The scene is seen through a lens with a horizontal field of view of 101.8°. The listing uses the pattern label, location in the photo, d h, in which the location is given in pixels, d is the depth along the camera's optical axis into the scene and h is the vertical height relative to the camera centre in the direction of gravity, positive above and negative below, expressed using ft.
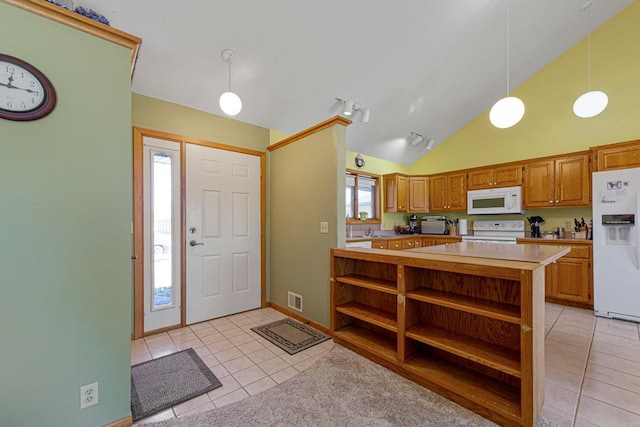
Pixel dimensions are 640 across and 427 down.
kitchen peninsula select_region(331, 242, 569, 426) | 4.96 -2.79
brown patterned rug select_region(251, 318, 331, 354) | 8.43 -4.25
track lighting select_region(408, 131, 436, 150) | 16.92 +4.98
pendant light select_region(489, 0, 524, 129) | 8.23 +3.27
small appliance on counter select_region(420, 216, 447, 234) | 17.70 -0.77
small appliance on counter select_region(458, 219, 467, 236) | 16.97 -0.87
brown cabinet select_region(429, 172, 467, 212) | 16.79 +1.47
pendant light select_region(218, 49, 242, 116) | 8.18 +3.56
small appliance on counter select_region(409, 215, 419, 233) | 18.93 -0.75
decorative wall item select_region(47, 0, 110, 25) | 5.17 +4.09
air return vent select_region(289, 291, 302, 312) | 10.53 -3.60
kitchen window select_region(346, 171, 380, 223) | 16.75 +1.11
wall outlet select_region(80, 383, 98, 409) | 4.82 -3.38
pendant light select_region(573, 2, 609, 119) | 10.21 +4.37
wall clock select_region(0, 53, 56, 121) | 4.23 +2.10
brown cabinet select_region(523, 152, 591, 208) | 12.37 +1.62
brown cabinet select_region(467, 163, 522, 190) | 14.56 +2.19
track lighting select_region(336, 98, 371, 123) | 12.15 +5.05
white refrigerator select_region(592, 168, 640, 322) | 10.07 -1.23
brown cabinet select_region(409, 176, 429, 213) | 18.34 +1.41
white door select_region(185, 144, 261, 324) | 10.21 -0.76
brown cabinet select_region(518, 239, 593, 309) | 11.53 -2.91
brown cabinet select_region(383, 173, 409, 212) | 17.76 +1.50
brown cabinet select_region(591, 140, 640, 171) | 10.42 +2.40
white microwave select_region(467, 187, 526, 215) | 14.35 +0.73
